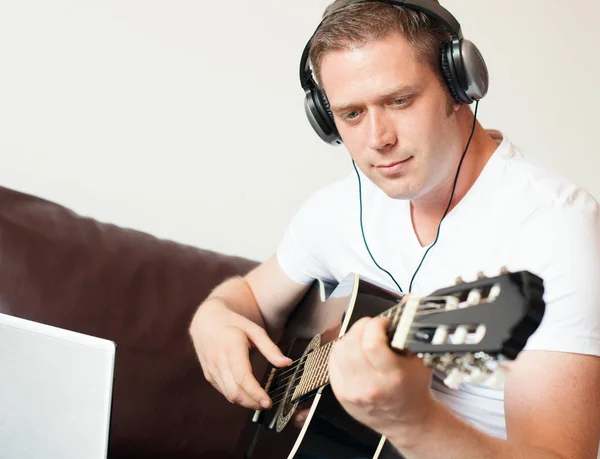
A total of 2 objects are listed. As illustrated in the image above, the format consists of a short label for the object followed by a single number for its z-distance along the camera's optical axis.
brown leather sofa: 1.52
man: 0.86
